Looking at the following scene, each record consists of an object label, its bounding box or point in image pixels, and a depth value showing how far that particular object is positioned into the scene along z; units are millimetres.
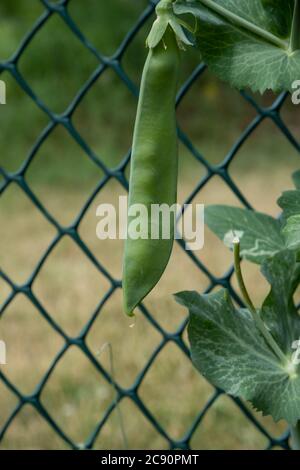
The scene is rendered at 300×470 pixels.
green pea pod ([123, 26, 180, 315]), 525
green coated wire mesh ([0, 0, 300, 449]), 681
